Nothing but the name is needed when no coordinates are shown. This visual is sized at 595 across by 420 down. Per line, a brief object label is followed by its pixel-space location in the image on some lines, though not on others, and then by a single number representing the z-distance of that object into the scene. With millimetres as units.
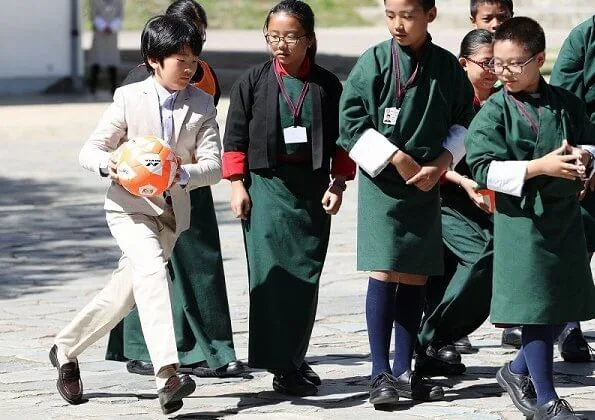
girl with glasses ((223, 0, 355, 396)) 9708
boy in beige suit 9152
